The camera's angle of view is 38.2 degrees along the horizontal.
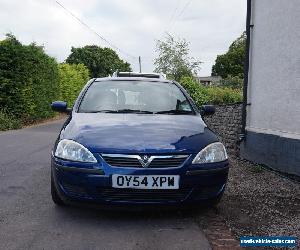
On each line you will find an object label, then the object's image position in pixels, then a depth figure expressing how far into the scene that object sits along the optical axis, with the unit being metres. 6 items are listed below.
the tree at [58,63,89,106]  27.30
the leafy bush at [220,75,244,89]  30.65
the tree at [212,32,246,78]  68.19
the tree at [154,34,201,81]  36.03
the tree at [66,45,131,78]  67.50
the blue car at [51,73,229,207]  4.12
